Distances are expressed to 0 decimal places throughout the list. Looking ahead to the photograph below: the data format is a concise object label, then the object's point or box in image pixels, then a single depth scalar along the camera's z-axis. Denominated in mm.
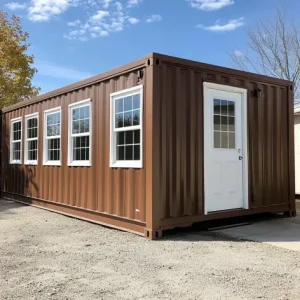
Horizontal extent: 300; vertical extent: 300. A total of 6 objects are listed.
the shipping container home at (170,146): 6094
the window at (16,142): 11234
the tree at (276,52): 20984
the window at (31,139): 10211
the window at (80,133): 7840
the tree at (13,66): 19234
